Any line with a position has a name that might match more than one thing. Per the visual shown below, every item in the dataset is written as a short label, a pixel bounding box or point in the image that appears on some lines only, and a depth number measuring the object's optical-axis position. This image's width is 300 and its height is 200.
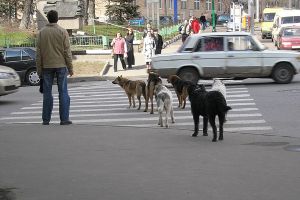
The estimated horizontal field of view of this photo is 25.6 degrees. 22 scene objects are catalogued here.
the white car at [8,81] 17.72
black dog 10.07
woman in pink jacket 28.25
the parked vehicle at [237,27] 42.56
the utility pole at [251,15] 39.19
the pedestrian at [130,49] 29.11
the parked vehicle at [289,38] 35.88
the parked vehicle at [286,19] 43.26
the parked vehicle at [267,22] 50.69
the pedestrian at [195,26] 32.75
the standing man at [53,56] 11.32
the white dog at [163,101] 12.16
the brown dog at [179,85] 12.75
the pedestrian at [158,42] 28.40
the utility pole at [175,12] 73.17
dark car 25.52
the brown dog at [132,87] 14.89
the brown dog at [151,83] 13.20
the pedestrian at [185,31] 32.08
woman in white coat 27.58
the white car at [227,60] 19.94
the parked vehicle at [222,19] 85.86
